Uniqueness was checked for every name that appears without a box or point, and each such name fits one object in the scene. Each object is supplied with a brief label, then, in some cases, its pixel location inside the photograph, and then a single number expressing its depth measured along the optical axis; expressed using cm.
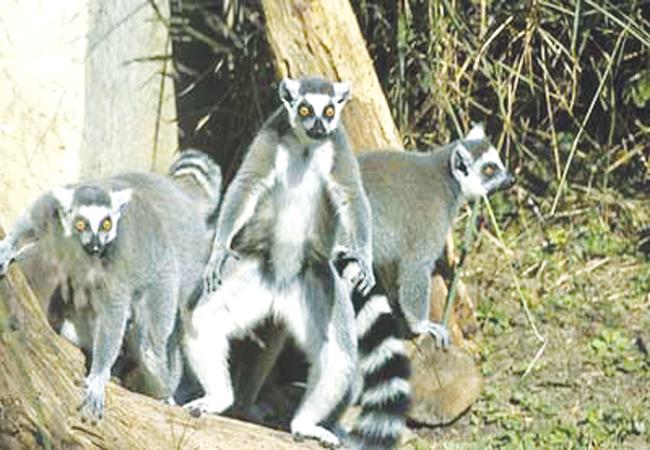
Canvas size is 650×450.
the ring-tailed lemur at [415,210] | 1388
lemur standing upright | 1200
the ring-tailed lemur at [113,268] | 1105
